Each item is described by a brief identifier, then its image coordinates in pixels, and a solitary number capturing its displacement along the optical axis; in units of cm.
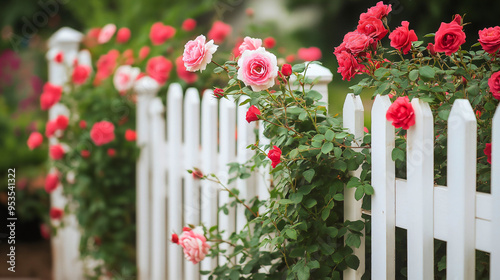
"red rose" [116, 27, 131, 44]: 332
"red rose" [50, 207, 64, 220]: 333
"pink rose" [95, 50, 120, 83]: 325
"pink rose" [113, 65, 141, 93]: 298
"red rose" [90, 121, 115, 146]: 287
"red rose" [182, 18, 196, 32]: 317
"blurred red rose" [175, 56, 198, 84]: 287
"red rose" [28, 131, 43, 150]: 319
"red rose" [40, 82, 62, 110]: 321
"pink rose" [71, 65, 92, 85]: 316
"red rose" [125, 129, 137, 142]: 293
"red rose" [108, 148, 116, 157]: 293
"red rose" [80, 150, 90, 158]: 298
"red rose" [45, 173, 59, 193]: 322
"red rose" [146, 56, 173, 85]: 288
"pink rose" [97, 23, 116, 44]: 325
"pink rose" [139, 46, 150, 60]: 320
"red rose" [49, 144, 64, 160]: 307
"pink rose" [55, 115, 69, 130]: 310
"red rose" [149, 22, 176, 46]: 308
